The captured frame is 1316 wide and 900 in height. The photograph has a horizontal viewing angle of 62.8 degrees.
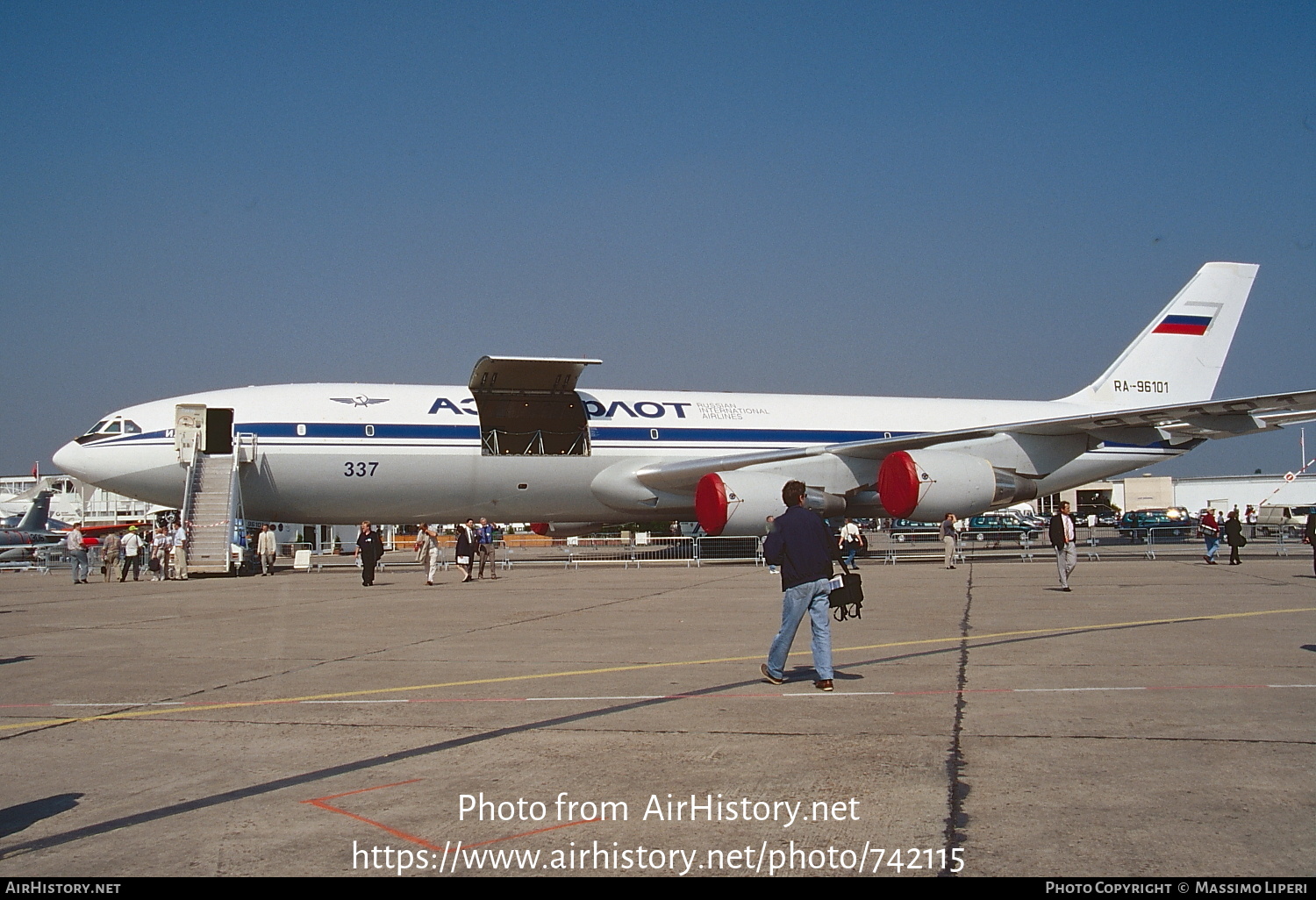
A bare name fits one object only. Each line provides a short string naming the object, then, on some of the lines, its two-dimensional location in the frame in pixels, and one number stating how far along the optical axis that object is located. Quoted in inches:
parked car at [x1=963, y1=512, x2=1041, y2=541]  2096.5
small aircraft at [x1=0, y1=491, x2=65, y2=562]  1891.0
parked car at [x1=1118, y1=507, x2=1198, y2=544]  1621.8
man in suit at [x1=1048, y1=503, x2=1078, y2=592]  681.6
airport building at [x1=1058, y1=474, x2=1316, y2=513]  2780.5
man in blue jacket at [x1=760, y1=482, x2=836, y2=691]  324.5
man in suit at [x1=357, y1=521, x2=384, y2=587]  865.5
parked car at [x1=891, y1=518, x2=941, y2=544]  2004.3
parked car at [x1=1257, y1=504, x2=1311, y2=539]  1910.7
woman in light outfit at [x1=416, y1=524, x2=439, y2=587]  879.1
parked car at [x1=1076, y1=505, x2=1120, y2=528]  2842.0
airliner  975.0
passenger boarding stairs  964.6
